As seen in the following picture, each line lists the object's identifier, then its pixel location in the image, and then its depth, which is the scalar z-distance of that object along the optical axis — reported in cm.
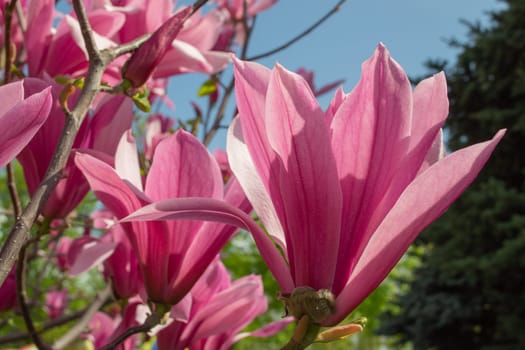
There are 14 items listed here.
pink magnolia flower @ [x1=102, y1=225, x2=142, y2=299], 50
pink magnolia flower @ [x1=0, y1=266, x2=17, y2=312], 56
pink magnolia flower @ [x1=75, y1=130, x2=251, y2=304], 40
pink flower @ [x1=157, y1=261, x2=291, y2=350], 46
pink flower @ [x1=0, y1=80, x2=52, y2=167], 33
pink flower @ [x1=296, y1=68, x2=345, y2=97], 83
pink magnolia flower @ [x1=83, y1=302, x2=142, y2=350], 65
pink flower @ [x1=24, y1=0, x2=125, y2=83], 48
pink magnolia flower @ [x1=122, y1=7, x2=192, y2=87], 44
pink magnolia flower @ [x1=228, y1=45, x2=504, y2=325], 35
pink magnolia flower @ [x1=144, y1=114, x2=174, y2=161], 73
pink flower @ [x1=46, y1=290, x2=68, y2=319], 210
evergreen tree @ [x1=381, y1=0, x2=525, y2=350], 596
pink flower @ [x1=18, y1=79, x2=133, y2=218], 44
